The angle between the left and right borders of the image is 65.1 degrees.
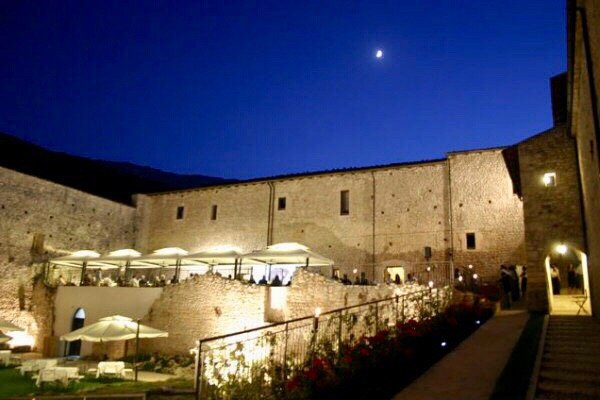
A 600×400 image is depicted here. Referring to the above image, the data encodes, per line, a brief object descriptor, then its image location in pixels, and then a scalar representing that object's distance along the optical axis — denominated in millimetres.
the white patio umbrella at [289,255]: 18172
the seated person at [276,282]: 18531
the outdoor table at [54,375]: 13992
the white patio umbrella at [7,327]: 18688
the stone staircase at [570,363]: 6723
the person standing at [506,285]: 16688
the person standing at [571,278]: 21203
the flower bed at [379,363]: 6141
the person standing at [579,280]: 17680
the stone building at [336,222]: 15164
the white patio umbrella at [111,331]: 15238
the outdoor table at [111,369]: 15094
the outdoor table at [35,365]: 15664
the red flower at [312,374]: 6022
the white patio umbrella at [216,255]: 19803
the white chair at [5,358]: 17844
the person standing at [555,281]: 20591
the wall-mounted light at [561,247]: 14586
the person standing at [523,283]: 18719
